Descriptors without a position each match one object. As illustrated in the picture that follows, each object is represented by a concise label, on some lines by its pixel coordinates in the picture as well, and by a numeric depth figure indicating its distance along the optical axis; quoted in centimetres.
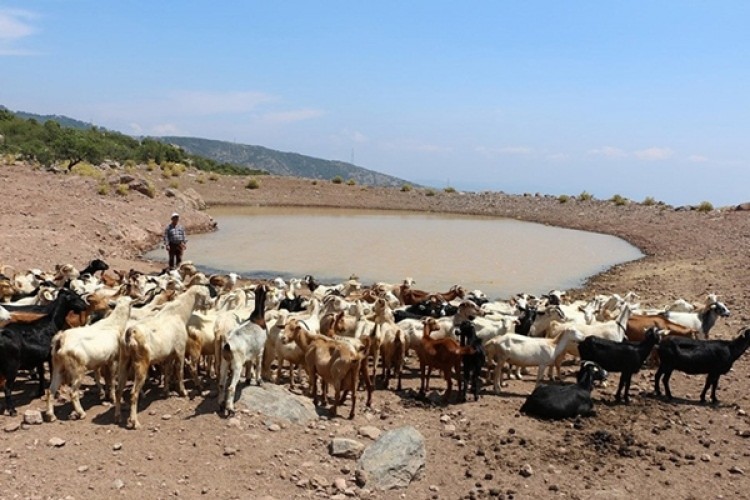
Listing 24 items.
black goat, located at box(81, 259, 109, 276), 1443
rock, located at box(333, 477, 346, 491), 640
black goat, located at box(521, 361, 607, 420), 823
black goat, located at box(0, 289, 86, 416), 718
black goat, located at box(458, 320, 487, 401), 884
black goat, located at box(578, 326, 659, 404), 912
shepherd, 1694
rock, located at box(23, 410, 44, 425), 684
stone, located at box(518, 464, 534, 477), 688
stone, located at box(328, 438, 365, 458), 691
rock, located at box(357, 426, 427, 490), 655
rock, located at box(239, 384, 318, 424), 748
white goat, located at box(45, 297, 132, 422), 703
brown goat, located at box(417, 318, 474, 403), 878
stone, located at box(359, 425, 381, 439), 745
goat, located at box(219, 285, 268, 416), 727
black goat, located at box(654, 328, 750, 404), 921
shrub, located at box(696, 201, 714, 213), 4006
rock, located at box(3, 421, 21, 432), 666
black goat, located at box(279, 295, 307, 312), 1181
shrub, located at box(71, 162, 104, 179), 3544
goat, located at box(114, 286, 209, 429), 711
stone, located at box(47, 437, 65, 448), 644
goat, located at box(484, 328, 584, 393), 942
